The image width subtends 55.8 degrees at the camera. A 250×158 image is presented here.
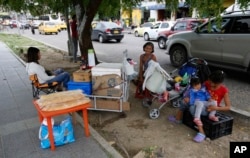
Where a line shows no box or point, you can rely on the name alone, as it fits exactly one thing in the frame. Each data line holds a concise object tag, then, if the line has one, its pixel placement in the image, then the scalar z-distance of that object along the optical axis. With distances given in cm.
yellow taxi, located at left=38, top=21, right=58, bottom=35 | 2816
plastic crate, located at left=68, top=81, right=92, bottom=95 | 420
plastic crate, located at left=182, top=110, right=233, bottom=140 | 352
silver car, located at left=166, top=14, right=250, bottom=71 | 615
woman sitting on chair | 455
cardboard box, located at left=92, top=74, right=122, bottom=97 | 406
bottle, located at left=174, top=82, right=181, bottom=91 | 437
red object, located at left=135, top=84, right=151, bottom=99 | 510
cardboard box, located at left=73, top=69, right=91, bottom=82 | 420
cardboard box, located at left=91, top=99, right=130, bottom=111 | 414
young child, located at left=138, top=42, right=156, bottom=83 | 472
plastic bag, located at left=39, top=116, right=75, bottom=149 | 323
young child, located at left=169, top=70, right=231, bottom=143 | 347
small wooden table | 303
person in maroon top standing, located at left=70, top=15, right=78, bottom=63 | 942
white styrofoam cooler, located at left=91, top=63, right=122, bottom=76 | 407
